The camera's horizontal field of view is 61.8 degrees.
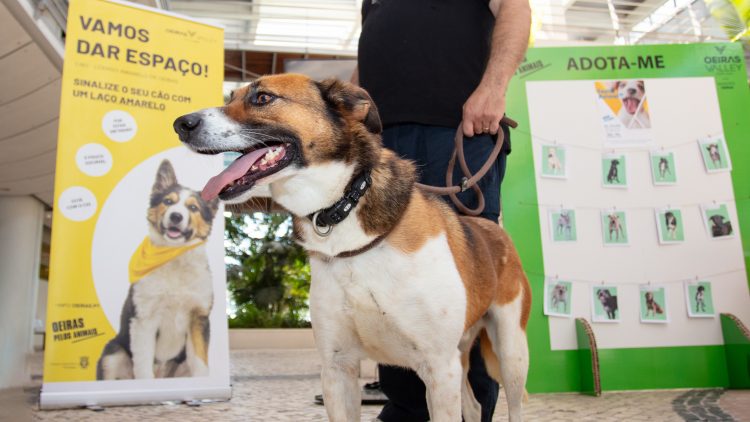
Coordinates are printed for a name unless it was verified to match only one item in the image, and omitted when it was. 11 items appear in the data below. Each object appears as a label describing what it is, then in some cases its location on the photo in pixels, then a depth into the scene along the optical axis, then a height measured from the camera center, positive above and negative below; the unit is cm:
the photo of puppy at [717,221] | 462 +69
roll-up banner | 382 +67
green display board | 443 +103
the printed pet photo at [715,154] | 470 +119
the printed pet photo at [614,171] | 466 +109
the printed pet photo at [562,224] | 457 +70
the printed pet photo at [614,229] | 457 +64
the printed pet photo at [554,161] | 468 +118
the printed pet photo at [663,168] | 467 +109
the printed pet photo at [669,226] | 457 +66
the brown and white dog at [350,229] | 182 +30
